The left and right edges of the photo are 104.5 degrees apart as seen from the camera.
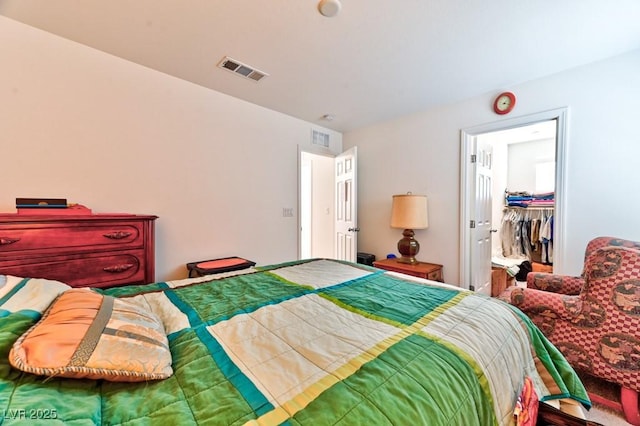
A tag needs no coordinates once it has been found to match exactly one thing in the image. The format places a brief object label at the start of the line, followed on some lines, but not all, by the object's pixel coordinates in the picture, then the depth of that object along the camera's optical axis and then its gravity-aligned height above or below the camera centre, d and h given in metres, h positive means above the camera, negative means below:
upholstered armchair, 1.38 -0.66
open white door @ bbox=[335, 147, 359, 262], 3.63 +0.06
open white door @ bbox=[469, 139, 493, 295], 2.93 -0.14
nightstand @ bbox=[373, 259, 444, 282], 2.80 -0.69
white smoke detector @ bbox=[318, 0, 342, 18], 1.54 +1.29
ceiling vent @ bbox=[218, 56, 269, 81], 2.19 +1.30
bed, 0.54 -0.46
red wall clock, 2.55 +1.13
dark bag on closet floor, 3.98 -0.95
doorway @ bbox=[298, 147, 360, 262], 3.67 +0.07
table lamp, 3.05 -0.11
